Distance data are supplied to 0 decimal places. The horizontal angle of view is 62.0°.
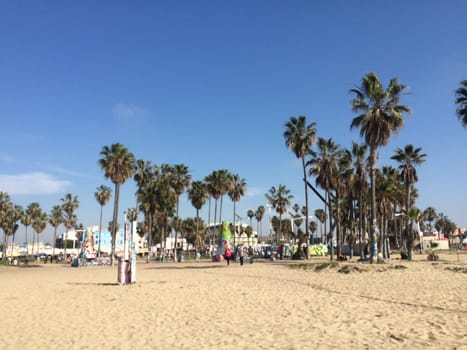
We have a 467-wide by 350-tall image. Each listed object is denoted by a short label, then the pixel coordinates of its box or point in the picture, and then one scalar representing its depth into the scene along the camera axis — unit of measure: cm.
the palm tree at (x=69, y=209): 8569
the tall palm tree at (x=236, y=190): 6888
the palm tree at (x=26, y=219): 9147
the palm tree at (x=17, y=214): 8606
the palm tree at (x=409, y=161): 4916
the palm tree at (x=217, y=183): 6415
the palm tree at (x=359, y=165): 4268
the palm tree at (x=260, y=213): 12238
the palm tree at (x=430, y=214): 12538
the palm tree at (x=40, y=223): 9381
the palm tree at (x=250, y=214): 12162
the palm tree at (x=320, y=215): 10144
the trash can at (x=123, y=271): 1972
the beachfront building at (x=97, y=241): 7450
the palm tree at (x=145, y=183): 5828
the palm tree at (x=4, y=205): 7331
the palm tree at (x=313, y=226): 12571
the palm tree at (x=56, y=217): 9175
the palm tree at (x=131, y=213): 9638
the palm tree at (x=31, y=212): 9225
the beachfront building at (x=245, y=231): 11385
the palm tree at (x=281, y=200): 7656
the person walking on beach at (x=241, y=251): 3550
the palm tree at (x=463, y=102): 3030
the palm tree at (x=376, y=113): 3030
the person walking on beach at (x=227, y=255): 3400
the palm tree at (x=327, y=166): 4188
